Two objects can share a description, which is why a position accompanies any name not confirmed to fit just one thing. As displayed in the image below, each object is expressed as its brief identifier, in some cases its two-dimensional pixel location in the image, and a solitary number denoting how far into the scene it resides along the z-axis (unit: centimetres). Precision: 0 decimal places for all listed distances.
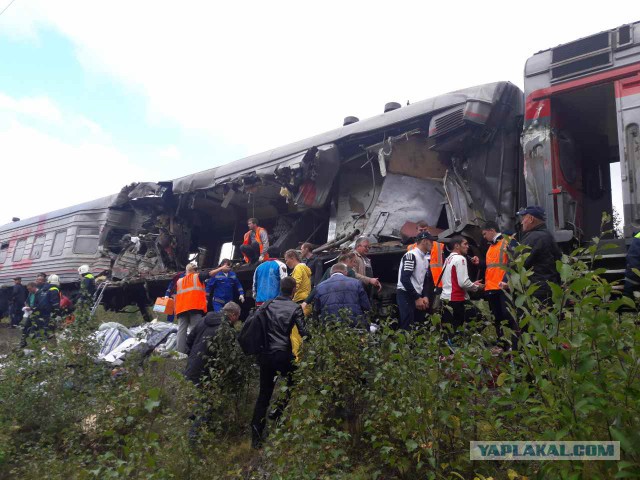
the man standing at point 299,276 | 609
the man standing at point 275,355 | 448
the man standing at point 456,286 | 541
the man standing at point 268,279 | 664
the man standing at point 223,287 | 756
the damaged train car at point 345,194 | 722
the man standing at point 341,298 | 492
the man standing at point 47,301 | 993
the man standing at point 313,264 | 697
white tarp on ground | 718
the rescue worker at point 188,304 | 737
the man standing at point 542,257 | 441
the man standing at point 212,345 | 489
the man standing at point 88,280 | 1062
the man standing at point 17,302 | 1279
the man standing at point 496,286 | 526
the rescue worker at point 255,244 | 901
